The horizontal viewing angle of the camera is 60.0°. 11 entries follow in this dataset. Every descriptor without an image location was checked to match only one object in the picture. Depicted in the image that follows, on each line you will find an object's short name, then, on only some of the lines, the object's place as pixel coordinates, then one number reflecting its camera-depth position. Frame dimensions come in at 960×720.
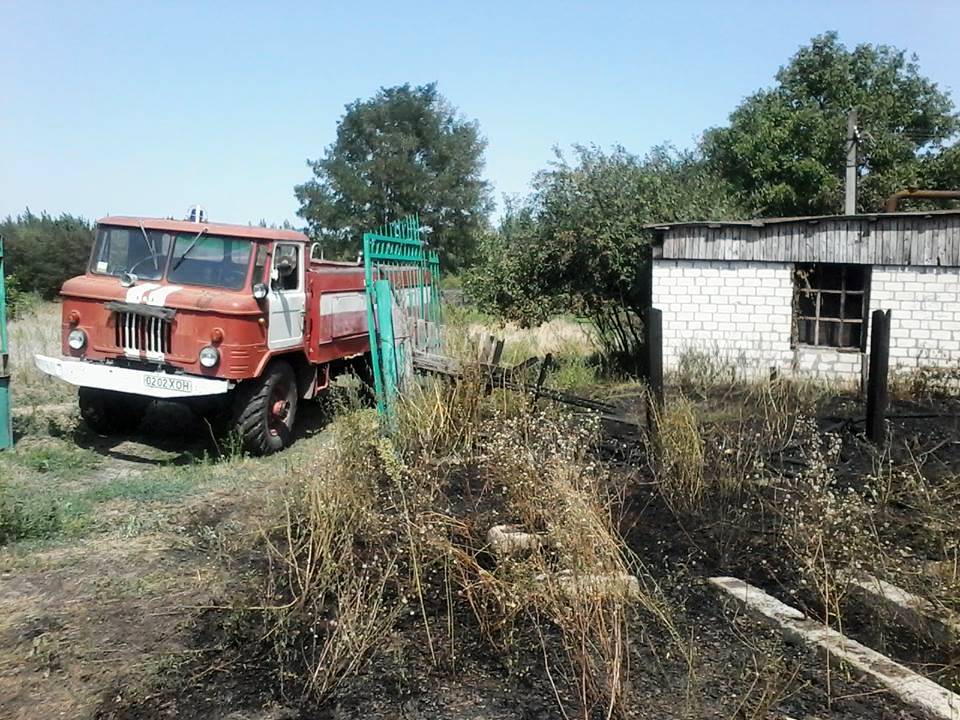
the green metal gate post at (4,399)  7.04
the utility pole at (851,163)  14.30
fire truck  6.98
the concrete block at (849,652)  2.86
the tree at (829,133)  24.84
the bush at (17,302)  19.49
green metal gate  7.04
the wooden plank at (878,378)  6.46
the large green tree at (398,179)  38.38
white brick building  10.35
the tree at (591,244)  12.17
